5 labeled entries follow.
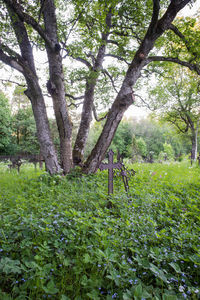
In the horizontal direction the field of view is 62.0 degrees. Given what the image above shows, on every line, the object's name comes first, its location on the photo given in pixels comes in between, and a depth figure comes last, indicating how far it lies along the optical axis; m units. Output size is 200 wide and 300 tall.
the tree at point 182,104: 18.24
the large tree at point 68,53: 4.65
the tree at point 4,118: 21.62
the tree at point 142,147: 42.27
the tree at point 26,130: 26.61
